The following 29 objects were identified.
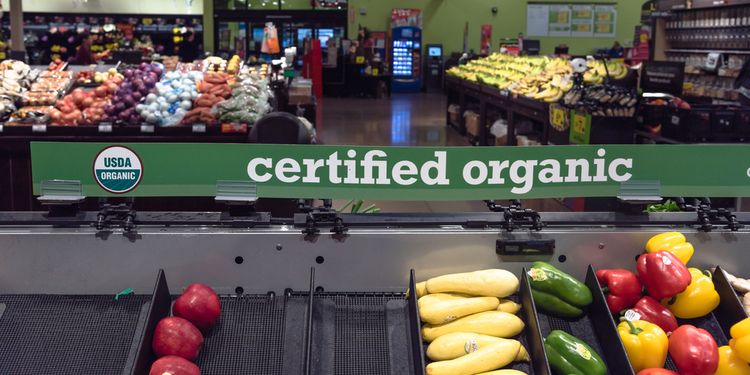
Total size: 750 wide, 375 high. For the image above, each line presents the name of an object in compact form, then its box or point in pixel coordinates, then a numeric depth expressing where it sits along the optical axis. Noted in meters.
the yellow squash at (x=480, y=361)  1.74
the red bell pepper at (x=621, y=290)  1.96
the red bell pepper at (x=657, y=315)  1.90
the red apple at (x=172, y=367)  1.65
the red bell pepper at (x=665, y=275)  1.87
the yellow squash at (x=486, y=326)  1.86
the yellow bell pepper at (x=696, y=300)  1.92
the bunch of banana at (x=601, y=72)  9.88
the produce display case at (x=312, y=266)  1.89
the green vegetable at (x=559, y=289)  1.91
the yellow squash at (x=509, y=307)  1.92
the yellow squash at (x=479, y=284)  1.94
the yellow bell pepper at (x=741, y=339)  1.72
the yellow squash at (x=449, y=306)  1.89
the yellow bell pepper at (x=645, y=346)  1.78
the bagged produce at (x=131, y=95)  6.32
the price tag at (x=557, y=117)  7.61
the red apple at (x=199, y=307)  1.83
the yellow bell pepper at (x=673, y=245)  1.98
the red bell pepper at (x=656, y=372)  1.70
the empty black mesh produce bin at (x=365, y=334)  1.81
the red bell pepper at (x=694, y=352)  1.74
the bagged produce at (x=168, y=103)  6.20
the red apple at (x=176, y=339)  1.73
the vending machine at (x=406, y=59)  23.17
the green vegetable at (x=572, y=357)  1.74
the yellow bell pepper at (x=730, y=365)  1.76
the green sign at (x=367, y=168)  1.98
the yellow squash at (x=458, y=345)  1.79
